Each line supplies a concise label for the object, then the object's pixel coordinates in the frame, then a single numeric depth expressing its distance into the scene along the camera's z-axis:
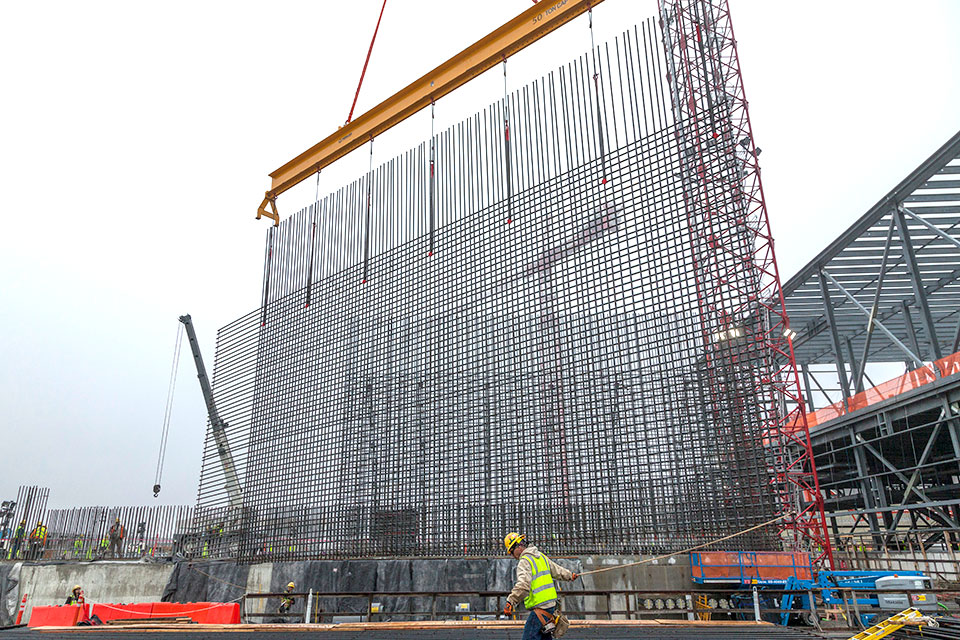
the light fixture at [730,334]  10.36
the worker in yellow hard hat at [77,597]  13.17
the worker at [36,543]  20.30
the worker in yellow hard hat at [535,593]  4.97
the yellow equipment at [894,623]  5.29
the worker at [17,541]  20.62
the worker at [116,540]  20.47
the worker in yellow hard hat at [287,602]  11.94
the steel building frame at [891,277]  16.78
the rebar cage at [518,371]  10.40
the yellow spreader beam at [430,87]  15.34
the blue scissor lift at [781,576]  9.00
